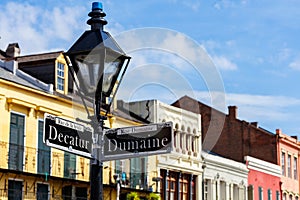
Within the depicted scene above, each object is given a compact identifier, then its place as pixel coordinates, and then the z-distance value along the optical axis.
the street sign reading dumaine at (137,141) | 11.18
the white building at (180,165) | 50.13
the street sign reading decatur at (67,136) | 10.95
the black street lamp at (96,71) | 10.64
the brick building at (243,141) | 73.17
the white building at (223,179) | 58.90
